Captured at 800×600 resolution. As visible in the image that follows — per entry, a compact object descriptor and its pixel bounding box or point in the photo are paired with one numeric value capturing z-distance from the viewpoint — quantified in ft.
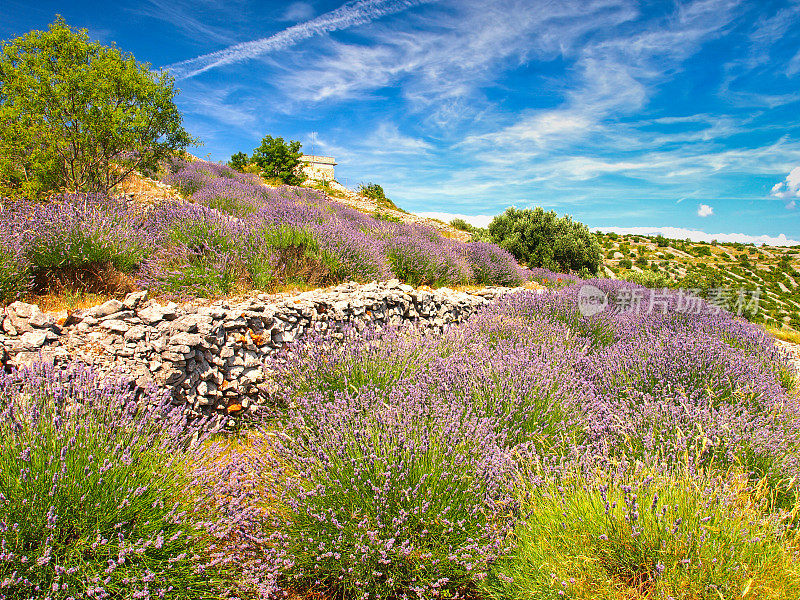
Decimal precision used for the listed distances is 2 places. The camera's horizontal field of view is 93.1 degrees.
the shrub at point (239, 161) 80.91
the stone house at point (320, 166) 113.58
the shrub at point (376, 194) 77.86
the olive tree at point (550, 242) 40.83
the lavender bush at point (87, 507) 4.72
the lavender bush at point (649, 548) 4.74
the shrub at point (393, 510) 5.86
